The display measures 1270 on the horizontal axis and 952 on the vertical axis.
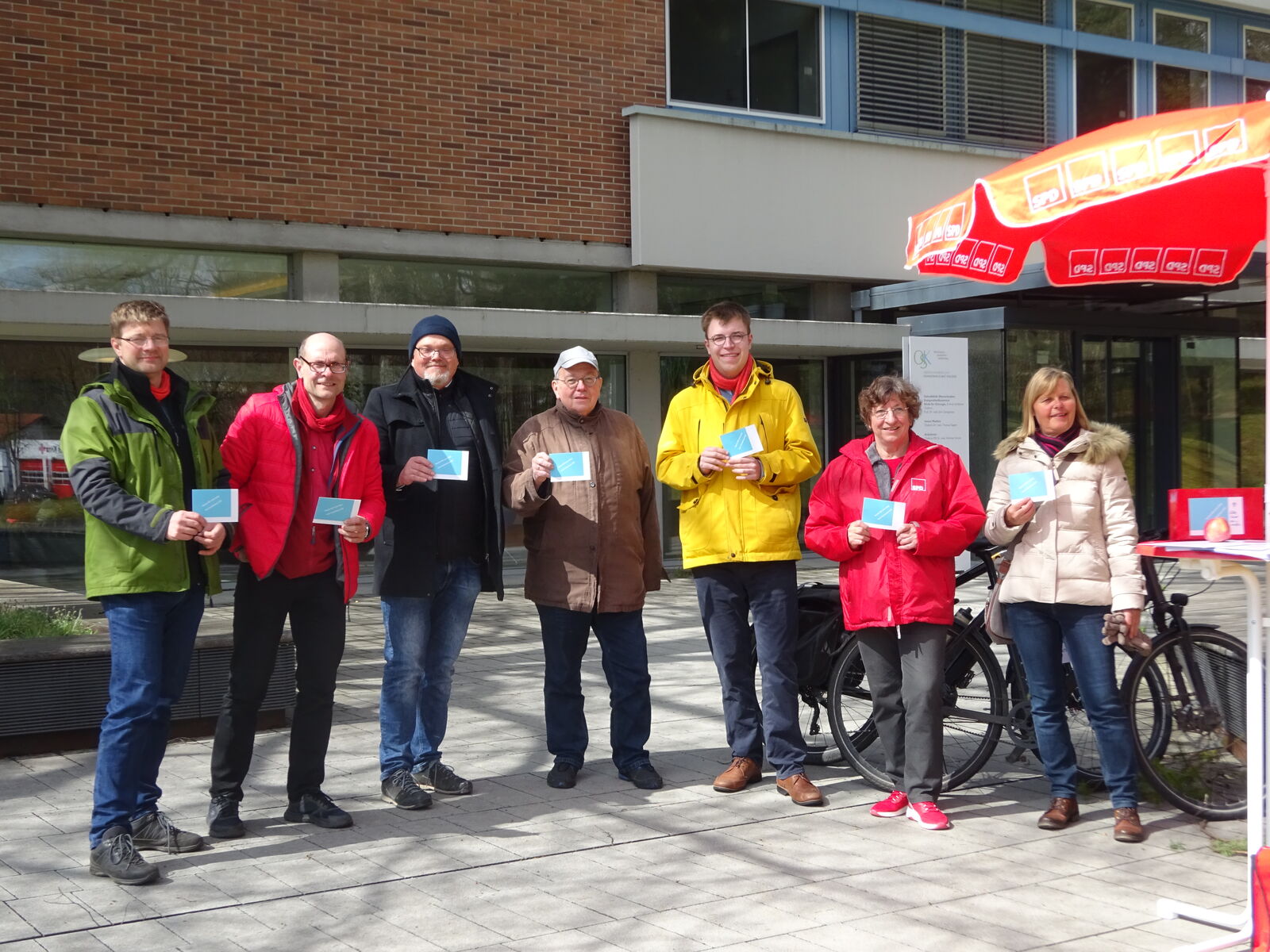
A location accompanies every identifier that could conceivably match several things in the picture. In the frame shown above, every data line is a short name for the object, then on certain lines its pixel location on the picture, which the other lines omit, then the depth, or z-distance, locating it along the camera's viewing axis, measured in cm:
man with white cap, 620
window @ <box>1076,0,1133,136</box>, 1888
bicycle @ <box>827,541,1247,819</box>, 561
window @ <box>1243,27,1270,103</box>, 2042
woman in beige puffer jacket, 536
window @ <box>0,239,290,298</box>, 1249
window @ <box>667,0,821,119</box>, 1609
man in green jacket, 485
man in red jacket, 537
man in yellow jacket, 603
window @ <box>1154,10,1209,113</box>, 1944
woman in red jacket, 562
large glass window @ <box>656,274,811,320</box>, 1620
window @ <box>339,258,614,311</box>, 1423
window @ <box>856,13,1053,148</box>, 1722
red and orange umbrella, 425
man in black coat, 586
